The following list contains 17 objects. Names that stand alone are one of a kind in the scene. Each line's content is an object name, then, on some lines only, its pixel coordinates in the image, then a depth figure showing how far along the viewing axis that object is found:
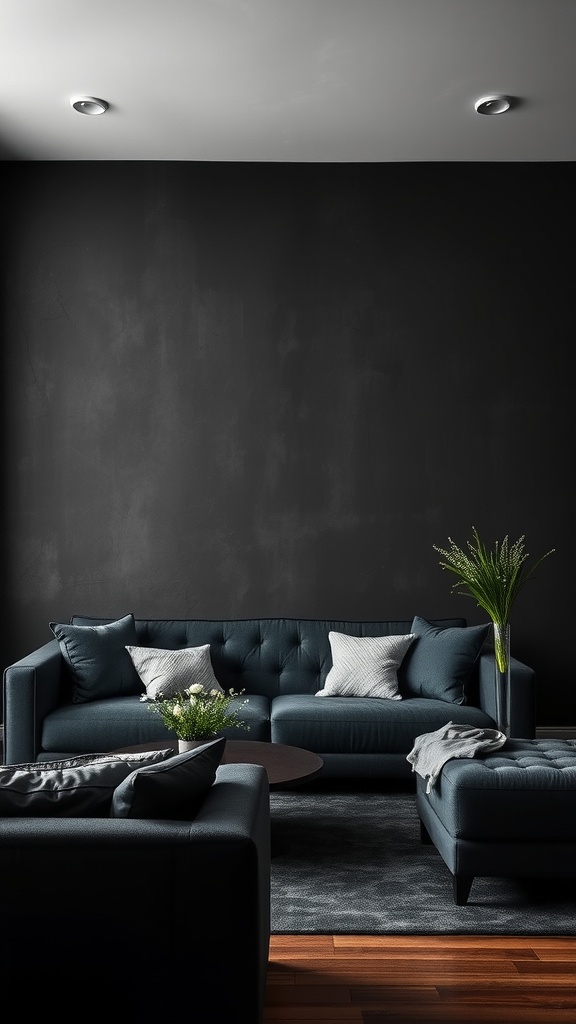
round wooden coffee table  3.54
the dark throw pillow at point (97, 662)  4.84
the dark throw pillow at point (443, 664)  4.84
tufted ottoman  3.10
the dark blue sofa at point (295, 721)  4.50
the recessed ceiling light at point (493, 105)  4.89
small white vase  3.69
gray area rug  3.02
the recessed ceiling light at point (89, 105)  4.86
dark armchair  1.99
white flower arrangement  3.72
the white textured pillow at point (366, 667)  4.89
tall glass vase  4.30
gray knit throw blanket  3.43
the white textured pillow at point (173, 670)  4.82
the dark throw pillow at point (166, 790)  2.13
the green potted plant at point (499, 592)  4.33
